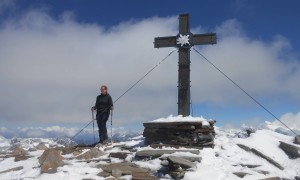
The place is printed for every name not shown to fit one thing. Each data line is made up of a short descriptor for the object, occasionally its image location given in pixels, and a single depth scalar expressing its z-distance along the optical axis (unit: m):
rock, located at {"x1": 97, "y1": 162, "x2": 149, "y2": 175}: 8.55
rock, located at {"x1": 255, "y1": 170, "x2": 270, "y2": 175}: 9.22
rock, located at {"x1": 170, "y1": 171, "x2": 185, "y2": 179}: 8.19
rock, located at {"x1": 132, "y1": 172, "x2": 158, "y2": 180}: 8.22
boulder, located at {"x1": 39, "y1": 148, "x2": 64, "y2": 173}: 8.84
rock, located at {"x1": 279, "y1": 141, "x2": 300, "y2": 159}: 11.18
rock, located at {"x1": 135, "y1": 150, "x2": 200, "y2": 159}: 9.39
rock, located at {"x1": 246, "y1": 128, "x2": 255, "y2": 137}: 12.60
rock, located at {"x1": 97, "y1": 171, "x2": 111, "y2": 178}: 8.43
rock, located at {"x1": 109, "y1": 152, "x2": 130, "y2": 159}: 9.79
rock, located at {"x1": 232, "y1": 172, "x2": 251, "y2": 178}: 8.58
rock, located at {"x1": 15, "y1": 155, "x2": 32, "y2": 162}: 10.42
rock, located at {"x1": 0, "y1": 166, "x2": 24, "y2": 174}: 9.28
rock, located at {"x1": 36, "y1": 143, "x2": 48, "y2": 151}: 12.82
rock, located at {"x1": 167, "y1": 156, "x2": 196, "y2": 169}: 8.36
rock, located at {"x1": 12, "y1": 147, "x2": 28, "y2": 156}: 11.31
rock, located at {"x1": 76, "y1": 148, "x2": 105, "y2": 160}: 10.00
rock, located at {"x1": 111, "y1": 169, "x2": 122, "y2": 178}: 8.39
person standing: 12.24
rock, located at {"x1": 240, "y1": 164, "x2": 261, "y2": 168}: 9.60
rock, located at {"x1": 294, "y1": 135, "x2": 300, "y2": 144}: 12.27
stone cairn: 10.54
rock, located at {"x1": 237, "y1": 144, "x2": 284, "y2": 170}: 10.17
